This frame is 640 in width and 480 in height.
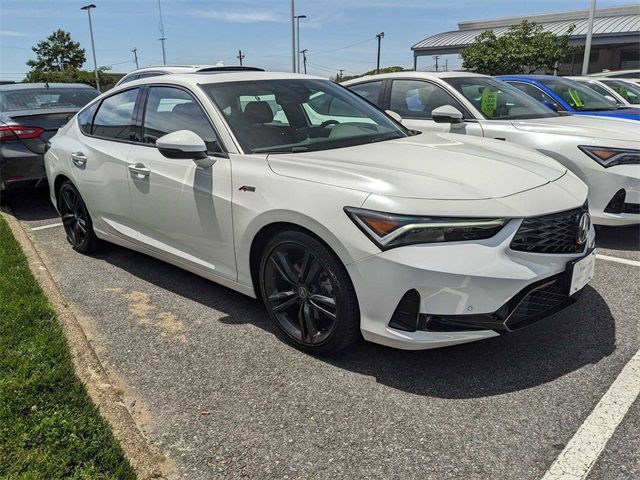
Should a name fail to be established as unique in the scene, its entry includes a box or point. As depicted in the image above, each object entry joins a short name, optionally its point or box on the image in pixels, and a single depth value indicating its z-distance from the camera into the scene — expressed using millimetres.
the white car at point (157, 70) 8170
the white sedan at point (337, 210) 2580
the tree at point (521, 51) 28828
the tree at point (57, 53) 56312
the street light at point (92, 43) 49781
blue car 7156
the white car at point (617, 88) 10023
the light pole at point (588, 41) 24312
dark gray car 6375
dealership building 35613
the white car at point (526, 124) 4664
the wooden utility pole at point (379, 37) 56562
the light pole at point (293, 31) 27908
